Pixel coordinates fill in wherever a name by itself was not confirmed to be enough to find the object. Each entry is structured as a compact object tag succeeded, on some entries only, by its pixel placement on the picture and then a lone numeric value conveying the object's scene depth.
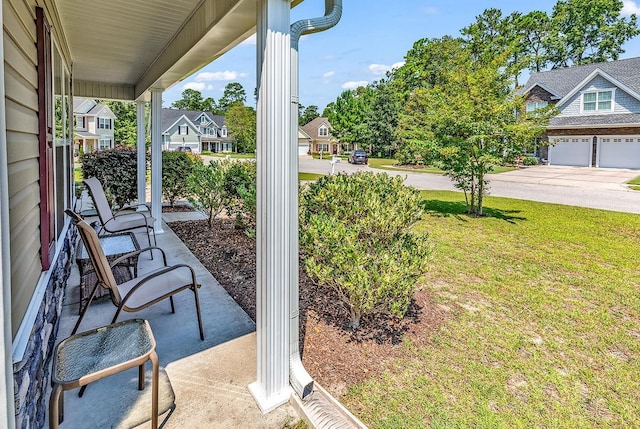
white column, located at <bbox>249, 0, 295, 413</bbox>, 2.05
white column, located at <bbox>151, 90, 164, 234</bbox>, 6.39
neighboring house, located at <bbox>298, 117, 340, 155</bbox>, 45.28
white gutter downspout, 2.16
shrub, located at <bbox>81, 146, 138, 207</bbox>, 8.29
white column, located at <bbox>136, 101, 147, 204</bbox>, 8.12
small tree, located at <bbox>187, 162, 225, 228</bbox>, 6.16
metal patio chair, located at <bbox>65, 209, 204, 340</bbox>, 2.50
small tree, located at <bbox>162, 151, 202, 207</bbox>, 8.41
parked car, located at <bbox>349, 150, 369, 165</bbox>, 26.75
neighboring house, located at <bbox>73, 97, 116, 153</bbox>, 30.61
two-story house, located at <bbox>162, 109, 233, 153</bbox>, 38.88
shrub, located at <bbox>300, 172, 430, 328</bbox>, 2.95
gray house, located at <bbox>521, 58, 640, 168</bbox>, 20.14
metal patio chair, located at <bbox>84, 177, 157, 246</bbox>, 5.04
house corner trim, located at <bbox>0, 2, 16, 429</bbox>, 1.09
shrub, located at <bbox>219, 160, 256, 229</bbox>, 5.99
